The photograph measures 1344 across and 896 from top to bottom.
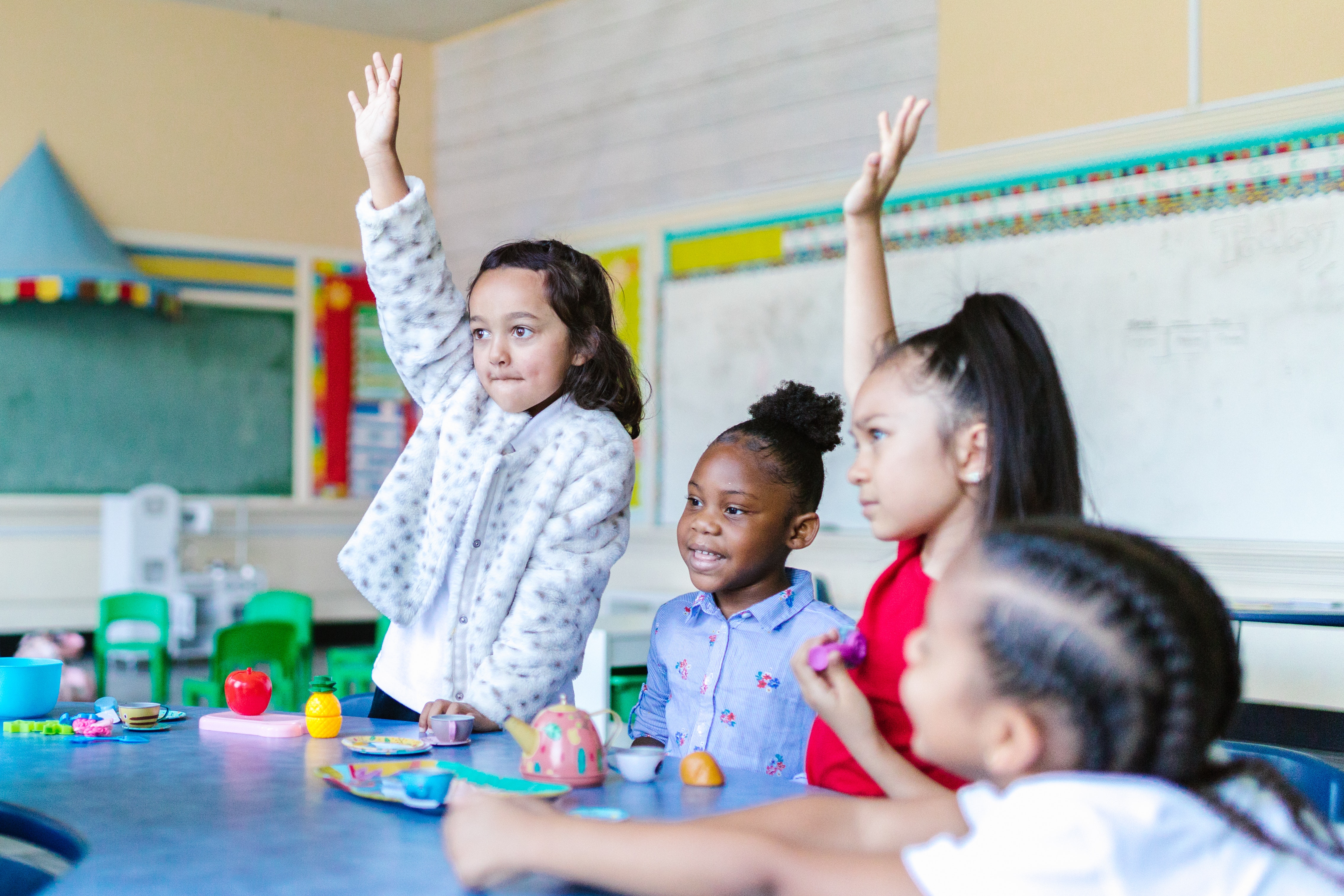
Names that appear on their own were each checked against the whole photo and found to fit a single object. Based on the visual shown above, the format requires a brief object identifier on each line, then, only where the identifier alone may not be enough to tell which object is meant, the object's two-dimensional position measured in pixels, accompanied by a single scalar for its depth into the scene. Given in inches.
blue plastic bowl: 58.8
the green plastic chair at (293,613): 154.9
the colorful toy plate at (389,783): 42.3
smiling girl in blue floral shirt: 69.3
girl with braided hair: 28.5
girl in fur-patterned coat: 63.3
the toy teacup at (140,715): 57.9
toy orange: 47.2
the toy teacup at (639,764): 47.4
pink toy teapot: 45.8
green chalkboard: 248.5
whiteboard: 147.8
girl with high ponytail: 46.1
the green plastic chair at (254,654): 132.1
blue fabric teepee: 235.6
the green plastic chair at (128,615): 155.5
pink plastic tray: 56.2
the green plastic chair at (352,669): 156.9
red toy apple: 59.7
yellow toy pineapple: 56.2
